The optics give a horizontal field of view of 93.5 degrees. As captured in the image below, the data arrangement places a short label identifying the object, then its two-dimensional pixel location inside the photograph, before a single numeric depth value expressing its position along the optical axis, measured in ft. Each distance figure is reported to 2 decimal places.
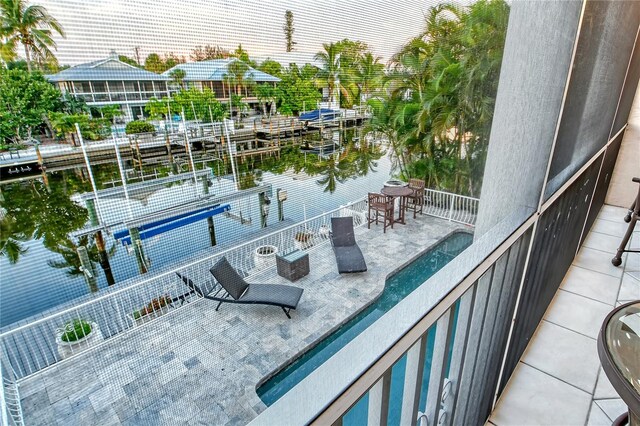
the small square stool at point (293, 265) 17.39
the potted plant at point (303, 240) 22.07
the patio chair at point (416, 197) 23.73
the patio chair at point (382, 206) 22.20
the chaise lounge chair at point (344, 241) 18.75
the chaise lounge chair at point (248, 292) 14.89
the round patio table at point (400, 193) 22.53
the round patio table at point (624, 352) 2.72
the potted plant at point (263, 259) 19.83
